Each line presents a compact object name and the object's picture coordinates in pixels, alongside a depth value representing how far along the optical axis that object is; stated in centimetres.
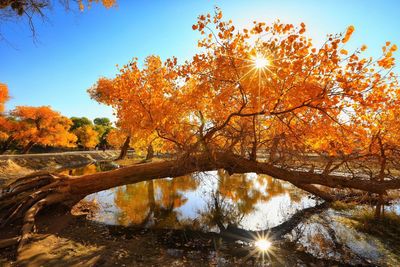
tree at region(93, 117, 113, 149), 7688
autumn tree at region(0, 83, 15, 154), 3789
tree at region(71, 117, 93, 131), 7312
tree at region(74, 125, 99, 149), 6391
